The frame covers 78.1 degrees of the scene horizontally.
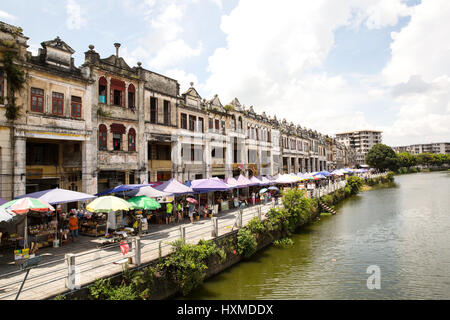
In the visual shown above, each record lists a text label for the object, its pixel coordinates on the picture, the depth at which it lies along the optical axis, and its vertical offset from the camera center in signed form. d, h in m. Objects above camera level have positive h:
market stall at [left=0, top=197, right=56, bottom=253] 10.97 -2.64
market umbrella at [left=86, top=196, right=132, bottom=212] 12.58 -1.45
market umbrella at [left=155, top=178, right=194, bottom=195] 18.23 -1.04
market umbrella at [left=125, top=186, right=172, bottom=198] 16.33 -1.19
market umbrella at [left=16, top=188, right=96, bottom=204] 12.80 -1.03
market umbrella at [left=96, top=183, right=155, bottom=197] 17.16 -0.94
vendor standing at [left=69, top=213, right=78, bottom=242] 14.81 -2.72
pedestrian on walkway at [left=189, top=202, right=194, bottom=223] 19.56 -2.85
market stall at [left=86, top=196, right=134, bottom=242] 12.73 -2.30
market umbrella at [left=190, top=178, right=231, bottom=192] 20.33 -1.03
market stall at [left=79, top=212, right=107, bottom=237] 15.80 -2.95
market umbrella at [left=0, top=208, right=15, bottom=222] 10.26 -1.49
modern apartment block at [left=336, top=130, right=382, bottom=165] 149.38 +15.88
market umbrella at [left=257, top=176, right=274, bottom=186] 28.20 -1.12
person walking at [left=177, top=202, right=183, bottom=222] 20.17 -2.91
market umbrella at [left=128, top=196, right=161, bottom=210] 14.55 -1.60
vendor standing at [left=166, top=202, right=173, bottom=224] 19.03 -2.68
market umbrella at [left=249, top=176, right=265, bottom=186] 27.30 -1.03
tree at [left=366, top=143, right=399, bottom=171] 97.44 +3.62
